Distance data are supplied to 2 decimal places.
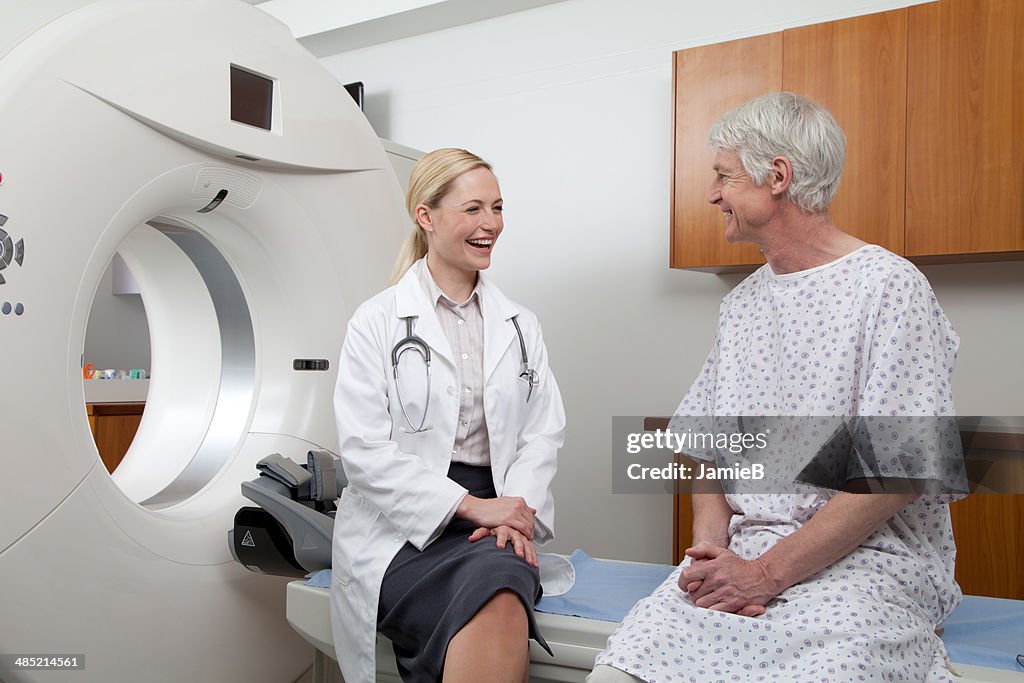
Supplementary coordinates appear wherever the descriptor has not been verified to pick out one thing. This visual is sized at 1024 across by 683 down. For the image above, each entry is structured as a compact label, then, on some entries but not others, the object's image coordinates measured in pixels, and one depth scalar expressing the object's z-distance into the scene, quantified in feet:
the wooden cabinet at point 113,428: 11.11
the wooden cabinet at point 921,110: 7.68
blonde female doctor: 5.01
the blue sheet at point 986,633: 4.60
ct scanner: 5.41
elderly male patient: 4.27
